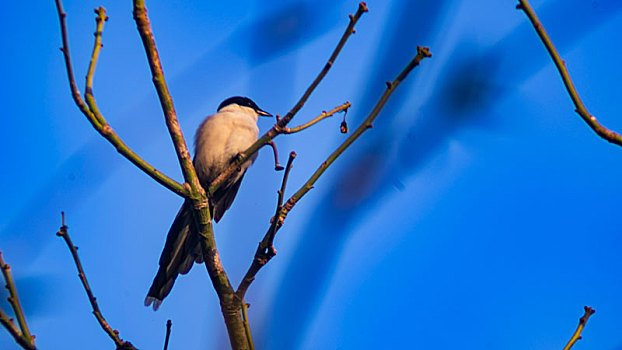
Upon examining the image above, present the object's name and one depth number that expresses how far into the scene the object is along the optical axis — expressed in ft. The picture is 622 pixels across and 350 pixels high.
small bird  25.29
